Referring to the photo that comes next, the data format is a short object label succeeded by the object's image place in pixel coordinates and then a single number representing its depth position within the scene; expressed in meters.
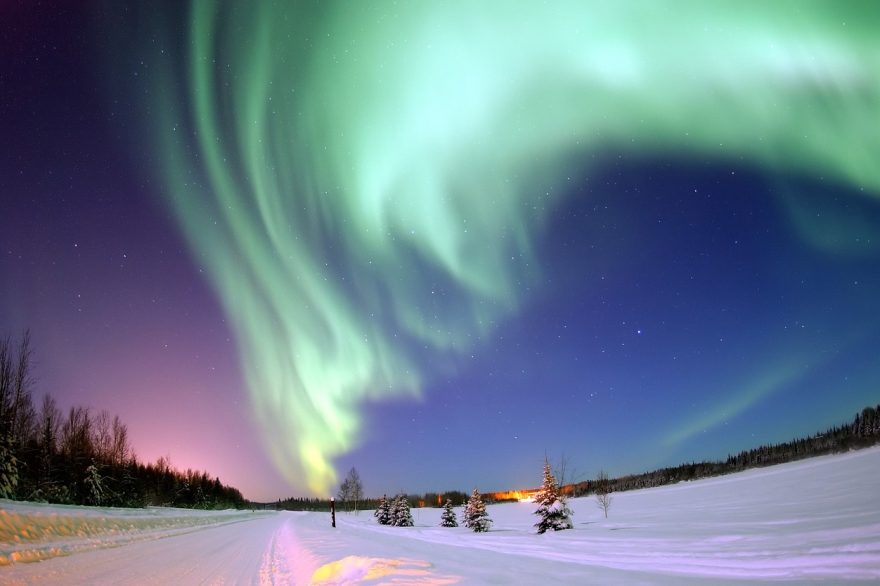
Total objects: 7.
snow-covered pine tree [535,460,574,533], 28.98
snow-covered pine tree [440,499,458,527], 44.75
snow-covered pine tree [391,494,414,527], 47.81
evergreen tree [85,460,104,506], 45.84
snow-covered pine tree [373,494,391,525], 52.64
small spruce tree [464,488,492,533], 35.56
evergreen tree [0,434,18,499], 30.05
